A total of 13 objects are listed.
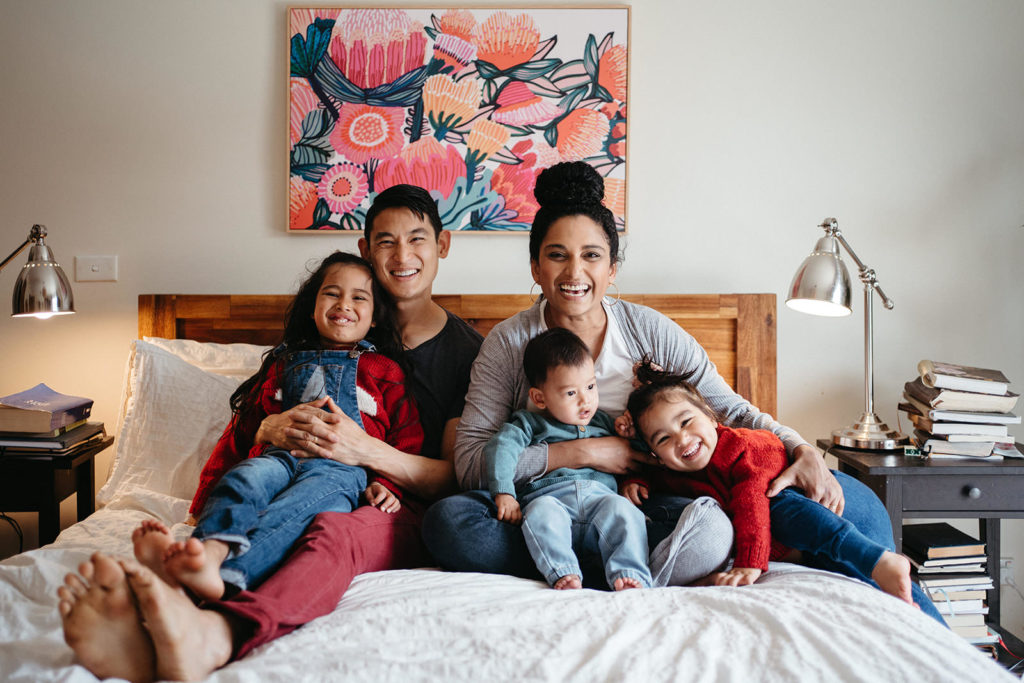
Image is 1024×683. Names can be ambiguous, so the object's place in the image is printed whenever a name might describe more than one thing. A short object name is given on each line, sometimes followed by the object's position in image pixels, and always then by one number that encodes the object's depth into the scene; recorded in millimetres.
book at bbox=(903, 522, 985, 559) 1884
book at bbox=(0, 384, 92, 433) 1955
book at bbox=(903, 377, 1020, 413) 1892
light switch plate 2348
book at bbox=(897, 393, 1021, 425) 1886
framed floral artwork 2277
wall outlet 2342
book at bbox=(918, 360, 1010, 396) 1897
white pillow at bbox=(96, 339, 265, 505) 1812
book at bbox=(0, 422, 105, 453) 1938
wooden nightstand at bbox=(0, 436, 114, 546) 1922
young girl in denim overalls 1207
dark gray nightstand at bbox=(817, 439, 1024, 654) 1808
